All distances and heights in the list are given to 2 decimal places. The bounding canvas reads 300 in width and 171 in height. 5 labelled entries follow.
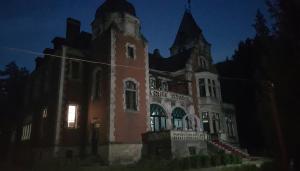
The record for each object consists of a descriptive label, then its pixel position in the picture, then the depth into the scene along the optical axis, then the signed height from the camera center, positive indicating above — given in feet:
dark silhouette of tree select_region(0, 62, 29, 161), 105.91 +17.01
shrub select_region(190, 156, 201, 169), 52.10 -6.07
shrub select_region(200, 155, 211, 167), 53.98 -6.10
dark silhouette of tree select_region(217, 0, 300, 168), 25.04 +6.33
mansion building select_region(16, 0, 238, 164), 65.51 +10.55
